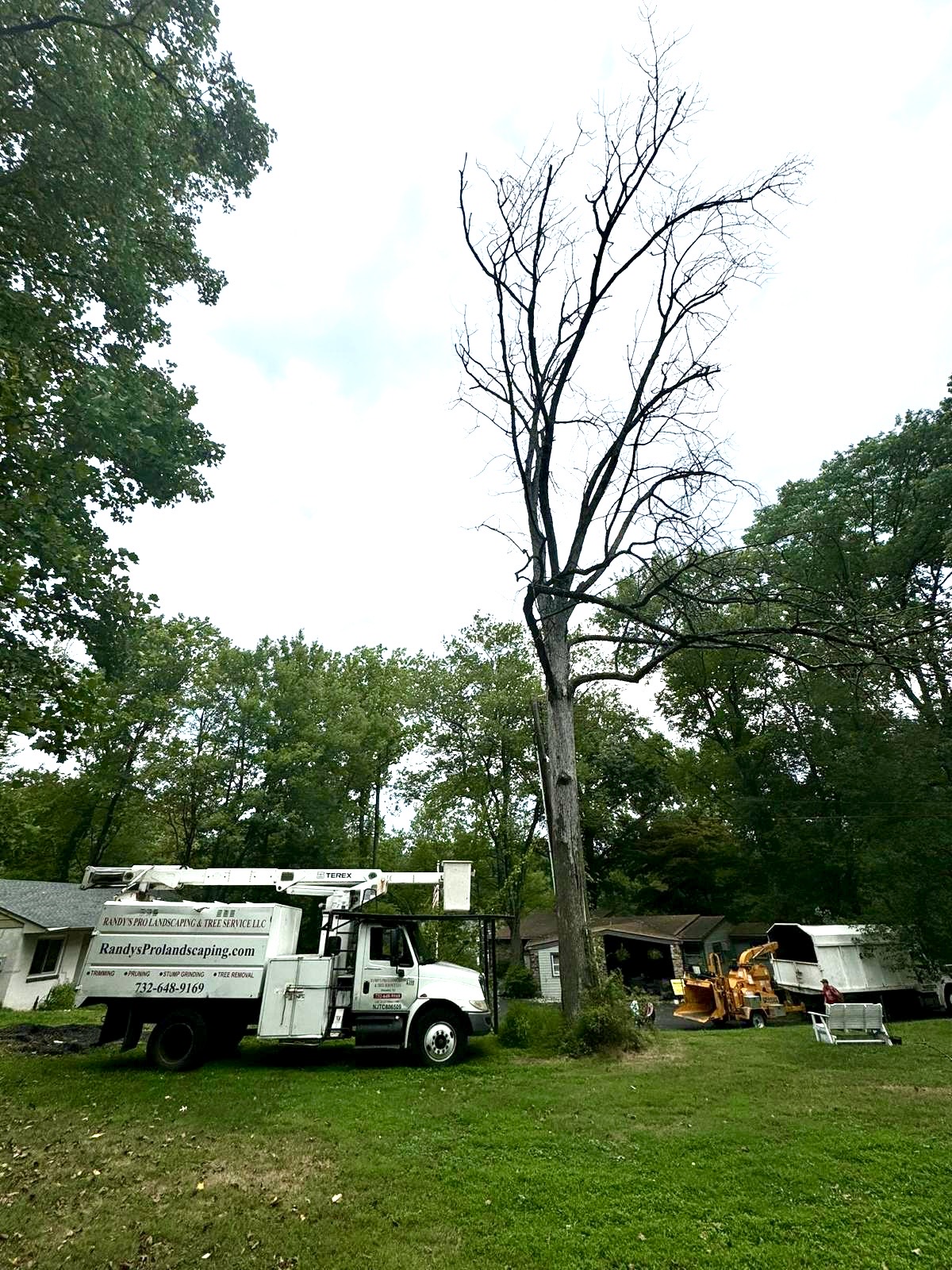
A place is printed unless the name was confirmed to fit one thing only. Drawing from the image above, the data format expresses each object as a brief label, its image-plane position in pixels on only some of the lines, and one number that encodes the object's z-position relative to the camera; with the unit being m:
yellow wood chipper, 16.34
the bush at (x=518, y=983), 26.88
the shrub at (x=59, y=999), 20.16
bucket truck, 9.86
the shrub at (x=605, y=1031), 9.88
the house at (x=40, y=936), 19.53
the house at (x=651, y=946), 27.31
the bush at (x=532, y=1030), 10.59
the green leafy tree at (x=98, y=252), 7.71
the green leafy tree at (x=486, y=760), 26.30
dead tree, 11.36
